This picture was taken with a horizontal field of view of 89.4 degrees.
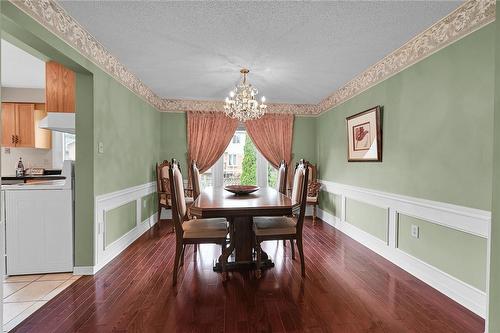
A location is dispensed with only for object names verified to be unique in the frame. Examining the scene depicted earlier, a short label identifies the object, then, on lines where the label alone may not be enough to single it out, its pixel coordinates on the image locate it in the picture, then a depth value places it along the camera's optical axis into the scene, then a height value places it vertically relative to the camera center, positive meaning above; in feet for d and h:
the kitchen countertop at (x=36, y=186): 8.23 -0.83
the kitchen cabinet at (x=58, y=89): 9.03 +2.59
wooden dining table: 7.44 -1.46
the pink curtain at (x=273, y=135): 17.13 +1.85
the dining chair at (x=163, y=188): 14.29 -1.53
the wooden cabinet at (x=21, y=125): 15.65 +2.26
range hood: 8.58 +1.38
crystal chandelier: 11.17 +2.59
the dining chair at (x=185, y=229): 7.81 -2.20
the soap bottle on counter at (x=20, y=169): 15.58 -0.49
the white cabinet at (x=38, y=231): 8.25 -2.32
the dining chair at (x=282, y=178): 12.29 -0.80
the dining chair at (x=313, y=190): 15.43 -1.74
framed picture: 10.65 +1.21
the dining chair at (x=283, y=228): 8.34 -2.24
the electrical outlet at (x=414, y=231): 8.57 -2.33
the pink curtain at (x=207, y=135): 16.73 +1.78
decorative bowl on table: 10.01 -1.11
